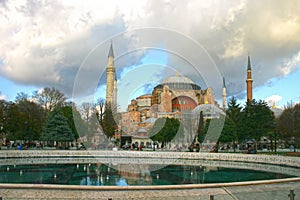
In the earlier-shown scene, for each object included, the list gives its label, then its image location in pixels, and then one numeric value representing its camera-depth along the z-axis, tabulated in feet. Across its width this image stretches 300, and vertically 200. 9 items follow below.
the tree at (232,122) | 128.98
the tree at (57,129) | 129.90
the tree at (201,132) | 148.84
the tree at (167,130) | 154.71
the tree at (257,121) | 120.67
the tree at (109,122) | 150.71
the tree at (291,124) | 126.00
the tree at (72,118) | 141.82
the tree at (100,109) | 157.07
